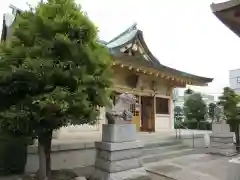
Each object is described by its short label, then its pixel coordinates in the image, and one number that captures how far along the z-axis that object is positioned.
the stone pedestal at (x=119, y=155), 4.33
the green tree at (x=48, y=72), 3.26
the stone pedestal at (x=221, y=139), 7.76
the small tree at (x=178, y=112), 19.82
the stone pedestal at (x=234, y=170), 3.27
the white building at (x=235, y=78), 32.55
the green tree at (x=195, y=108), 15.68
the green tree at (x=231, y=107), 7.55
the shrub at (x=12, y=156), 4.41
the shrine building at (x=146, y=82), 8.51
